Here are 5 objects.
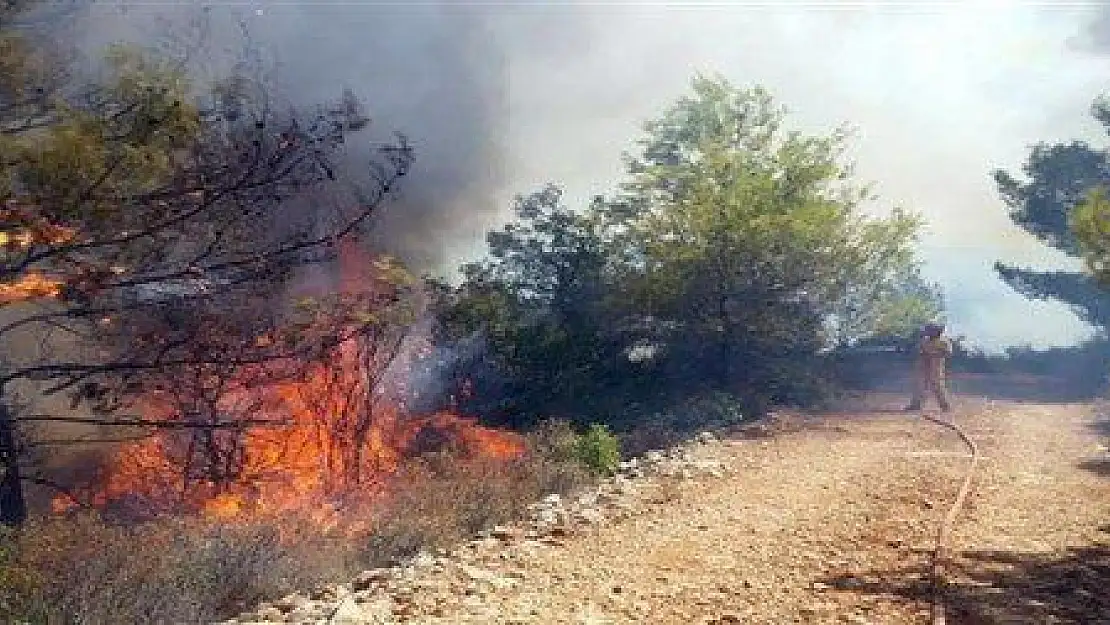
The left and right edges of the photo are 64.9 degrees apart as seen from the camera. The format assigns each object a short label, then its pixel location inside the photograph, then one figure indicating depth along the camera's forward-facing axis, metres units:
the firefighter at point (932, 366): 17.50
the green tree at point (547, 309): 19.98
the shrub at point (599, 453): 12.13
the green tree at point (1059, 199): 26.98
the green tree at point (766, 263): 17.69
